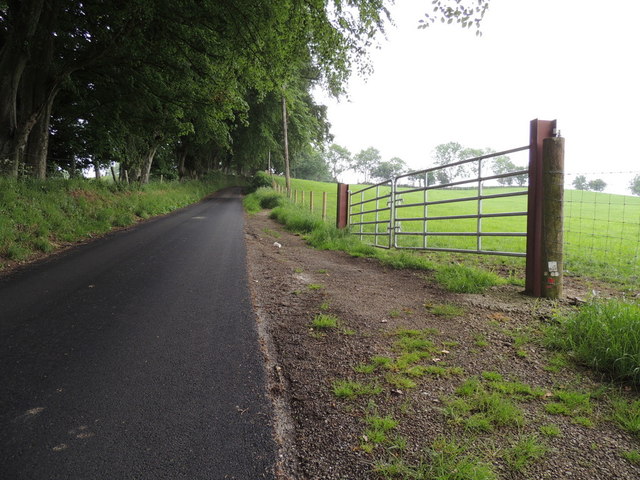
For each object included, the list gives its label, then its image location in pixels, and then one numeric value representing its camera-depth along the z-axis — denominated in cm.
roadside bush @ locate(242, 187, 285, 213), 1984
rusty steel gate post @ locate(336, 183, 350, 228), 1140
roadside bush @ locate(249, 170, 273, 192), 3609
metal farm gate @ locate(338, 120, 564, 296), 427
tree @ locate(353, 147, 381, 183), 14650
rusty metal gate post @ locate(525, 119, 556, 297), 435
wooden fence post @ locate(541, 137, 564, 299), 423
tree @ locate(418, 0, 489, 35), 549
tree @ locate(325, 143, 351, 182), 13569
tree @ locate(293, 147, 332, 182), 9869
